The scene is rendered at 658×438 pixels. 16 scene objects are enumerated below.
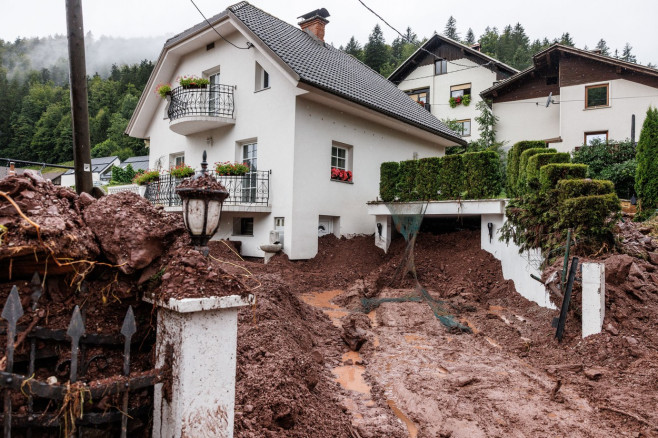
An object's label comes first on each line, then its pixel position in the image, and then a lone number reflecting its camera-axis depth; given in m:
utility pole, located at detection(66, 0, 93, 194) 5.36
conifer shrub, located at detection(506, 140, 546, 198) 9.73
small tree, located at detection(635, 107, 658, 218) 11.45
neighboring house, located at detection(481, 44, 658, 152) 19.31
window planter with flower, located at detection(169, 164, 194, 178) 11.40
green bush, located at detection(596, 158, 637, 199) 15.48
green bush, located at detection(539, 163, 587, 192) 6.90
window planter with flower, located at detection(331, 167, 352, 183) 12.38
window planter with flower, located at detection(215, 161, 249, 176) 11.11
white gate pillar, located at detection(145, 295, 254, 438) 1.82
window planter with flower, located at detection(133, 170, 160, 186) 12.88
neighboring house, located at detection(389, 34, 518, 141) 27.28
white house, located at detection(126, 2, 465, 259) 11.29
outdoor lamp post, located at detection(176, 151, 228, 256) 2.30
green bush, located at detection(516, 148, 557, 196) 8.49
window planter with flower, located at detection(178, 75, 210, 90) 12.69
